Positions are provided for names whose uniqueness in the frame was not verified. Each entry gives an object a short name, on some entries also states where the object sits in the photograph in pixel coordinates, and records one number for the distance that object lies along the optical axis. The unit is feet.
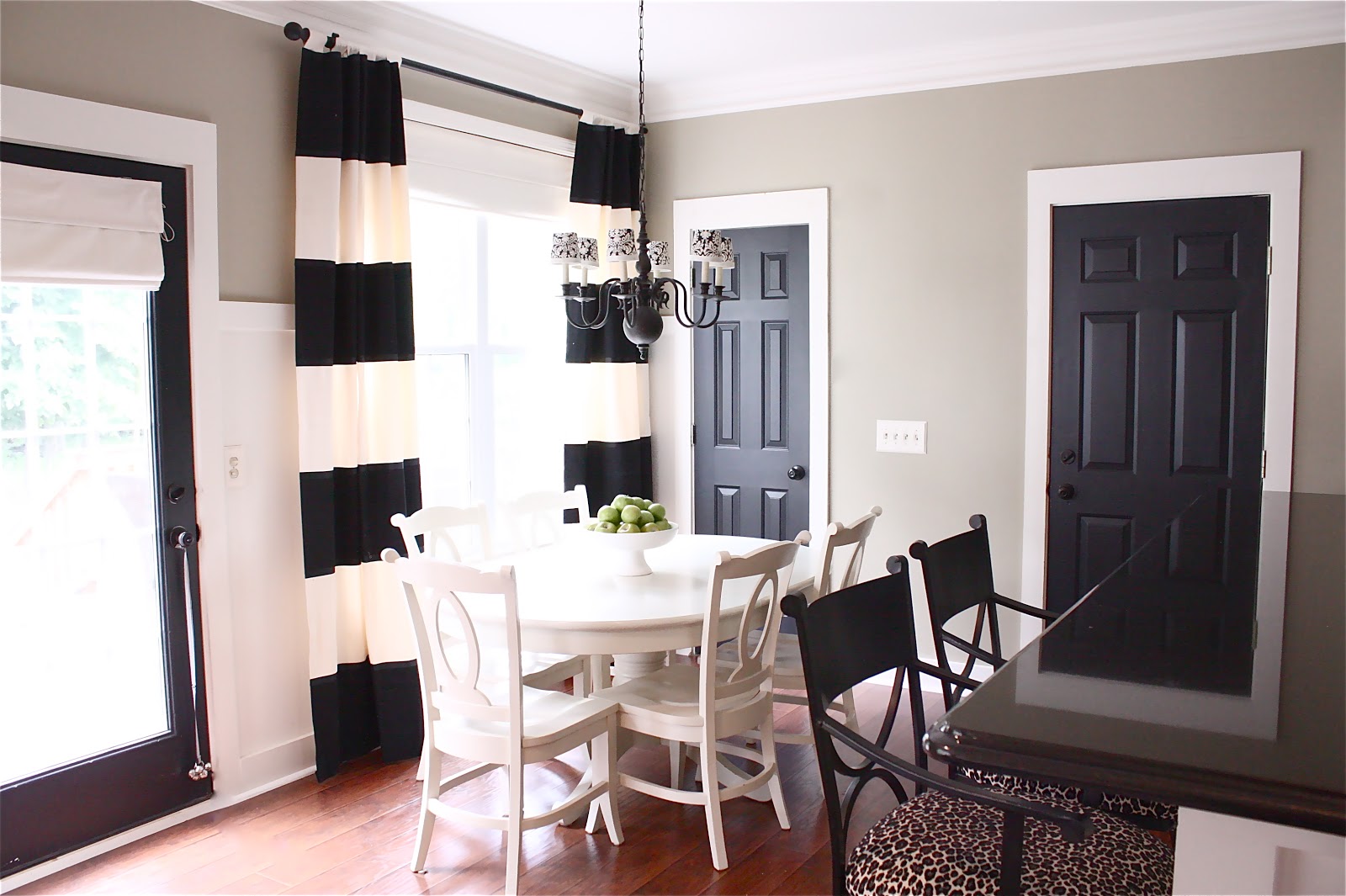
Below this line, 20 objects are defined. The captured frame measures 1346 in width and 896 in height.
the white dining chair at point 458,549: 10.62
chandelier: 10.49
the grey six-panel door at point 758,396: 15.10
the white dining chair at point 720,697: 8.95
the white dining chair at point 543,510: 12.34
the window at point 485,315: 13.16
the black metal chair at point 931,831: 5.08
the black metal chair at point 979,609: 6.56
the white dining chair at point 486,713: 8.42
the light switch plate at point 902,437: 14.24
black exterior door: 9.04
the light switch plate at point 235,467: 10.58
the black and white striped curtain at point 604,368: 14.89
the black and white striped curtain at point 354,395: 10.98
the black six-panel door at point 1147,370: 12.36
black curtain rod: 10.68
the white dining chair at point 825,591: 10.03
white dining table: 8.75
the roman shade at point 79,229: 8.70
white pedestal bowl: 9.90
